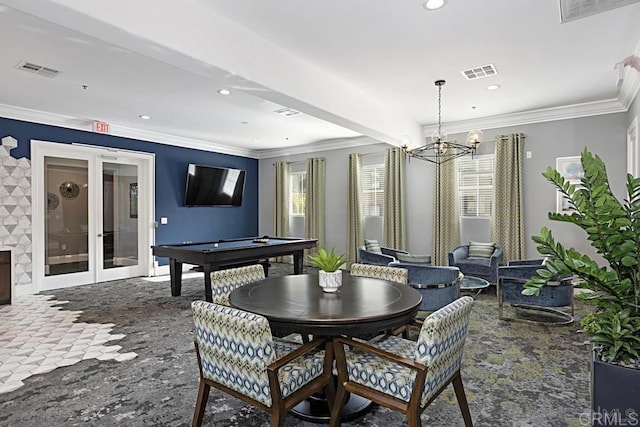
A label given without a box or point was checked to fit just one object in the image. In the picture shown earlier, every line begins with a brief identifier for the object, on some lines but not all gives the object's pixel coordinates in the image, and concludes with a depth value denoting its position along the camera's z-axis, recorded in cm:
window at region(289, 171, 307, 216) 919
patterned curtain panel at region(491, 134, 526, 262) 604
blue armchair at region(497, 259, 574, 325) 420
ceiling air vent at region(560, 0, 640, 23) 230
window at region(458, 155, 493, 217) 648
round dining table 202
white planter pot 266
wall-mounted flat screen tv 802
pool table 503
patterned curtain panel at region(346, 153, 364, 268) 791
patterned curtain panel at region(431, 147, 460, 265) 671
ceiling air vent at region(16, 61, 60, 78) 394
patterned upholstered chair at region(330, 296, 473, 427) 178
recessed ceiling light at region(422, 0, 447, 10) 281
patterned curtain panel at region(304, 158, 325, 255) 862
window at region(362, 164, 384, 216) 779
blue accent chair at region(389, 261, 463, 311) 404
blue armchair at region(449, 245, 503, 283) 568
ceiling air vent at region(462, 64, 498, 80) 417
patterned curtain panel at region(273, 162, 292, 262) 926
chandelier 475
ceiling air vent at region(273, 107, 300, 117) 578
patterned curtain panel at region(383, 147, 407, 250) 729
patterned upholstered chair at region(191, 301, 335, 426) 180
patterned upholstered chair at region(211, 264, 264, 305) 299
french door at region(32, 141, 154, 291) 606
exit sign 641
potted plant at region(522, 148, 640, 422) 157
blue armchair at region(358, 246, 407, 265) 504
